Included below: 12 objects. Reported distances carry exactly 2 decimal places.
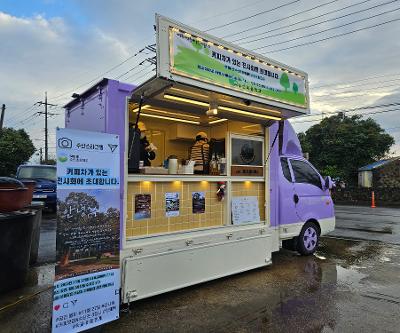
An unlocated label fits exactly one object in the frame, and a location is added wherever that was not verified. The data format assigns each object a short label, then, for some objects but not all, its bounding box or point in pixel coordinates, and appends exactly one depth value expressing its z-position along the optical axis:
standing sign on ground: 3.07
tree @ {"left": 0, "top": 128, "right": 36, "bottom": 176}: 29.12
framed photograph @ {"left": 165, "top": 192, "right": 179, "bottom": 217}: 4.90
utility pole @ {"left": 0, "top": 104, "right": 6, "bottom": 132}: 28.25
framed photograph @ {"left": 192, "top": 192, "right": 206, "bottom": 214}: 5.24
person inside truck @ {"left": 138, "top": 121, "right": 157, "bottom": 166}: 5.43
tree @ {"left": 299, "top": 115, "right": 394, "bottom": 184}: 25.52
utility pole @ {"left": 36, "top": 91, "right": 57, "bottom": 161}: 37.31
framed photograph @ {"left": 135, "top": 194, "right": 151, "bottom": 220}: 4.53
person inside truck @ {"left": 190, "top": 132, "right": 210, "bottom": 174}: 6.02
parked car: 13.21
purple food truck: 4.08
